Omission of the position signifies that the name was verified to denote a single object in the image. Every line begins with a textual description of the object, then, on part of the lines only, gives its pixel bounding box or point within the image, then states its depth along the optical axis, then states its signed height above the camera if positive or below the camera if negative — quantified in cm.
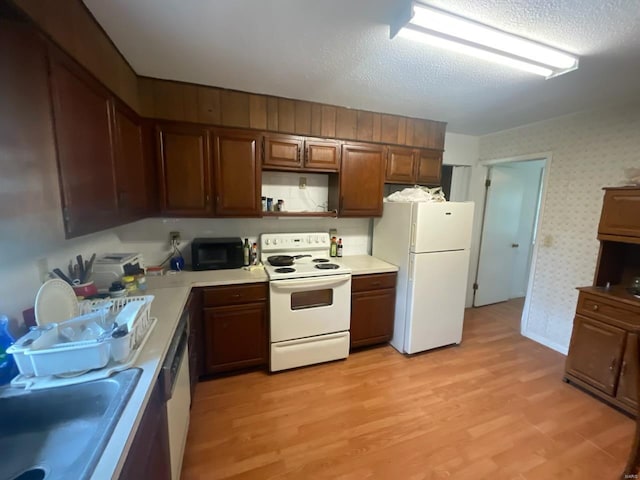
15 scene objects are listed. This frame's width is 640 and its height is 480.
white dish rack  95 -55
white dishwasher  123 -101
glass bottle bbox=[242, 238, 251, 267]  261 -52
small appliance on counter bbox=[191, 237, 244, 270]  238 -50
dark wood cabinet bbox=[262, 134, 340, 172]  245 +44
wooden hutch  199 -81
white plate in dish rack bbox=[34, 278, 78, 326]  112 -48
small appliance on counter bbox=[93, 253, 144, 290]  176 -49
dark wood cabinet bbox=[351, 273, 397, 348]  266 -106
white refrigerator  257 -63
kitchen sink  80 -78
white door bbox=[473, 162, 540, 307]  371 -39
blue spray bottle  97 -60
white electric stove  232 -100
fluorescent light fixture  131 +88
